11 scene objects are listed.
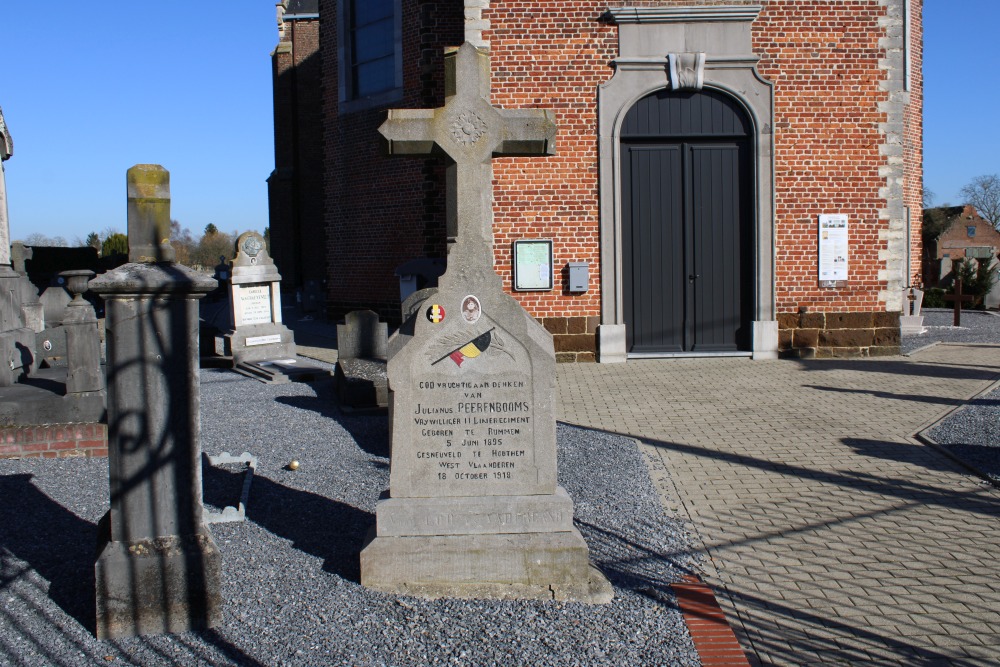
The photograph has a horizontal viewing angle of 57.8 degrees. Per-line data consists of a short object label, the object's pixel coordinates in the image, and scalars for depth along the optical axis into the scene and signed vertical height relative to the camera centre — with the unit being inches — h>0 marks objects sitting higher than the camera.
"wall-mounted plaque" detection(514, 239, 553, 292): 532.4 +17.5
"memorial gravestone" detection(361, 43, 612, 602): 185.6 -29.9
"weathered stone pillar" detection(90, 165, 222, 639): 165.2 -30.9
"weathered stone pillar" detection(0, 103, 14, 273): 365.1 +39.0
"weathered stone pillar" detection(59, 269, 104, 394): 300.4 -15.7
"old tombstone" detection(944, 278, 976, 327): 762.2 -9.3
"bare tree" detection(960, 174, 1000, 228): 2507.4 +231.1
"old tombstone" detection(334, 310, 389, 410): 386.3 -30.4
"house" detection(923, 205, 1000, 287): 1831.9 +117.8
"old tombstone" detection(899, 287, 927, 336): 702.5 -20.9
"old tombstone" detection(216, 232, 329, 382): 536.7 -8.5
